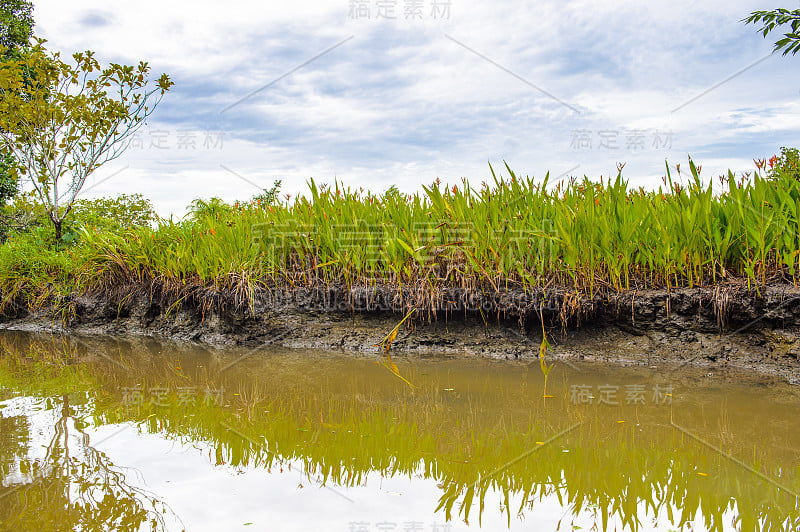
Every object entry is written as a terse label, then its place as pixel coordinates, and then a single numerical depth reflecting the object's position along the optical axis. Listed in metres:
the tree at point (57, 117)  7.41
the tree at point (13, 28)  10.88
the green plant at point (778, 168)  4.08
